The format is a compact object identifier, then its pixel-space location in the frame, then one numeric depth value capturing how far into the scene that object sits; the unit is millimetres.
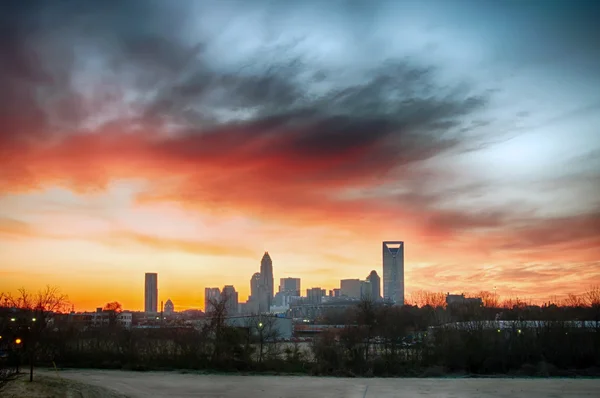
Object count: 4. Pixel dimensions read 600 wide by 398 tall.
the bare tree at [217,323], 41469
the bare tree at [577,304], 56944
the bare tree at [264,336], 42144
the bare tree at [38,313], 38544
